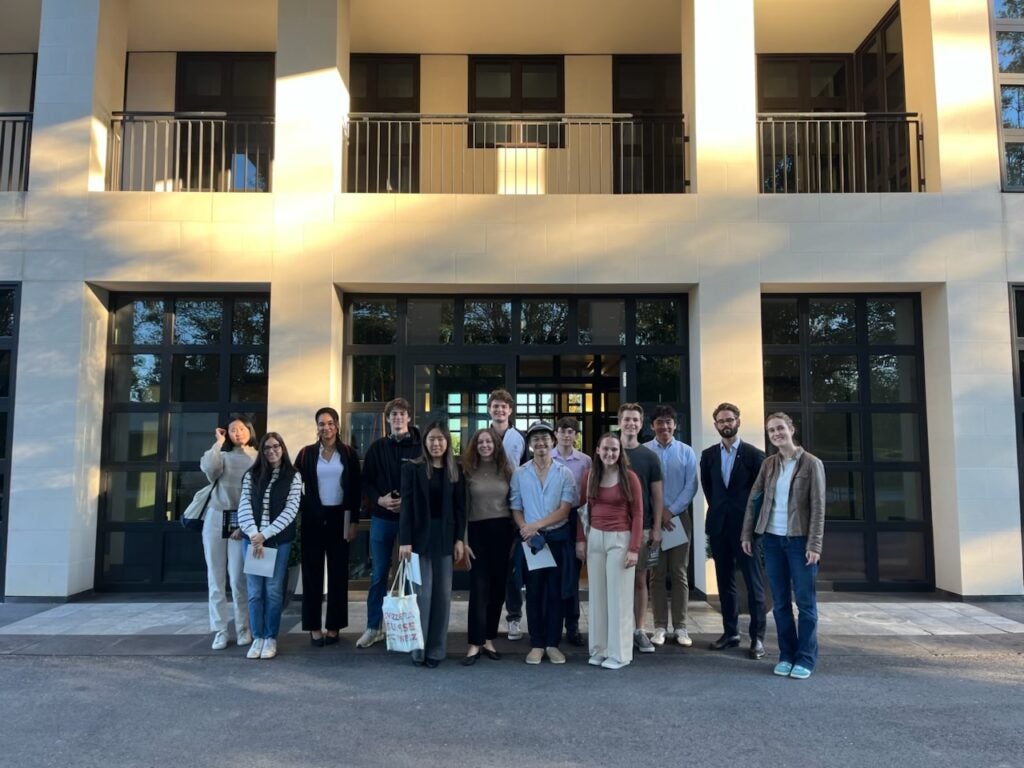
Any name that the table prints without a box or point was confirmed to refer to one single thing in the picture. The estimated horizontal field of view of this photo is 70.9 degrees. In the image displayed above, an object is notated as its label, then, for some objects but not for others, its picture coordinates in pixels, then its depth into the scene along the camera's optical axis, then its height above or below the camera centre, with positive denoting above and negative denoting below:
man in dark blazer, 5.78 -0.59
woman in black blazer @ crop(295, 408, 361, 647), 5.86 -0.58
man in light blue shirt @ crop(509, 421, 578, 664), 5.48 -0.56
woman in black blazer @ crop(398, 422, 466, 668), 5.40 -0.58
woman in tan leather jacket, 5.14 -0.62
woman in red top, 5.29 -0.70
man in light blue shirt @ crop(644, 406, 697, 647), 6.04 -0.46
